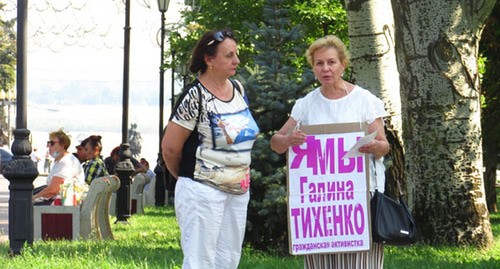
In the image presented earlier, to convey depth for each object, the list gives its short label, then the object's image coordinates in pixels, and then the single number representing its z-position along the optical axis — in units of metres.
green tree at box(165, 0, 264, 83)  38.78
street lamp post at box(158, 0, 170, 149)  40.91
